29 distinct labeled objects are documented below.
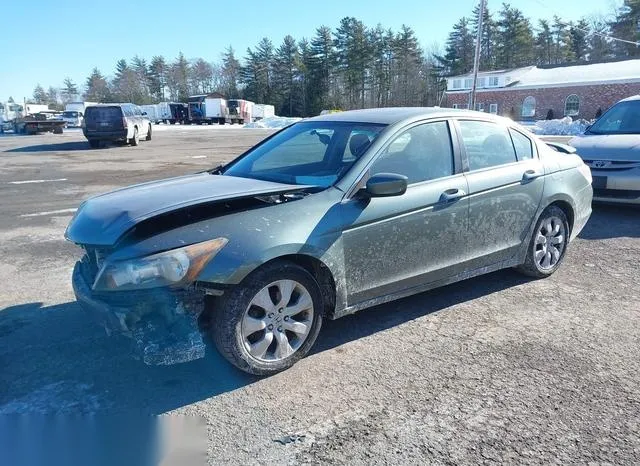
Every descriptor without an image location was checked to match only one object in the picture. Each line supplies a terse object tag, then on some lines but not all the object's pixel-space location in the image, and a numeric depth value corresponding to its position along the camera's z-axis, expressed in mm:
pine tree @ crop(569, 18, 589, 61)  76750
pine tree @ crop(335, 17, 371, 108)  78875
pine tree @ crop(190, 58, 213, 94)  97438
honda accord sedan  3006
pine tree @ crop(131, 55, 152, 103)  91931
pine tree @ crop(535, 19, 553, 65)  77625
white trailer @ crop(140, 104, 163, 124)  64531
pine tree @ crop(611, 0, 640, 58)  62500
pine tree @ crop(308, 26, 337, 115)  81062
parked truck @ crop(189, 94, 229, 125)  59625
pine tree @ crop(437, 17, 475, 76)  76562
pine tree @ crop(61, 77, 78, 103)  107600
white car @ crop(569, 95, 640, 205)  7422
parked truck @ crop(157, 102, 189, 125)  62625
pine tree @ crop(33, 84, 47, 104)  101688
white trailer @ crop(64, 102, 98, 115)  48303
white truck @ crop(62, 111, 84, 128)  44031
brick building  45688
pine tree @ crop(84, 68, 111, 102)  88994
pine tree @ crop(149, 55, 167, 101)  96688
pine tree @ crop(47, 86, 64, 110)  99375
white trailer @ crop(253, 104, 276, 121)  69500
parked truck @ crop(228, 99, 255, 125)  61125
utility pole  29688
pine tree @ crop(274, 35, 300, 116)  84938
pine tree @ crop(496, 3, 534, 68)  73500
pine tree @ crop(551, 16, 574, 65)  76125
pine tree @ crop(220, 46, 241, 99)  92625
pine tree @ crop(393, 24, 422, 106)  78250
